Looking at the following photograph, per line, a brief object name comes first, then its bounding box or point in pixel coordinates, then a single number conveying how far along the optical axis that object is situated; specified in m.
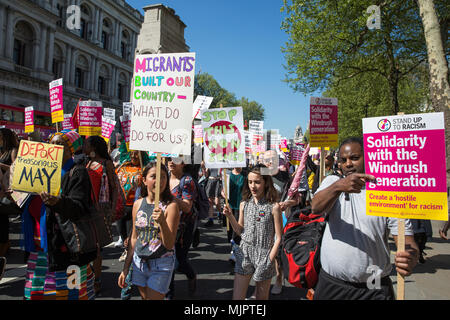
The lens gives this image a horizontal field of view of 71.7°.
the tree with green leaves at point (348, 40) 13.80
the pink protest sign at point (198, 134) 7.42
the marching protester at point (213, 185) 7.03
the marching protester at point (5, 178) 3.47
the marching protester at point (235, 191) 5.21
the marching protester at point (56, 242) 2.49
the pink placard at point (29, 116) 10.50
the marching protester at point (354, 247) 1.90
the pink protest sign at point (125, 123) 7.58
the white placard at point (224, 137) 3.65
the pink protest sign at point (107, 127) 8.47
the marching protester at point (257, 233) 2.93
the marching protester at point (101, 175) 3.47
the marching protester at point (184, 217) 3.65
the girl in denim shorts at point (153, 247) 2.57
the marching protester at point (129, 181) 4.88
